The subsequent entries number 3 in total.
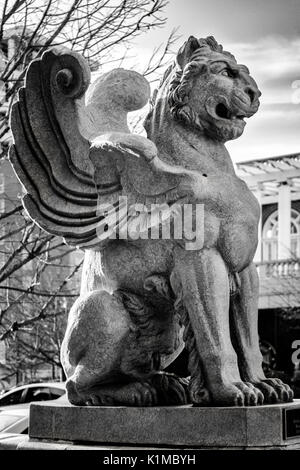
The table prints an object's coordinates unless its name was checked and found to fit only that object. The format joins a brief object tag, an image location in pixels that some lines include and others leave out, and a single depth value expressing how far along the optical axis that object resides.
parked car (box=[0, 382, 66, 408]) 13.65
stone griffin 3.95
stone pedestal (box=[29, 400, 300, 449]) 3.62
